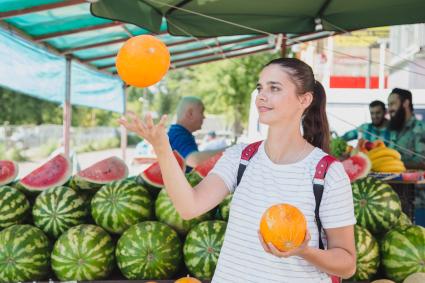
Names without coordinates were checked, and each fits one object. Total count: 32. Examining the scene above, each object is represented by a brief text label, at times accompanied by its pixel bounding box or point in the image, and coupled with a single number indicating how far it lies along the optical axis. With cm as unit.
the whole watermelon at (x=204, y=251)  305
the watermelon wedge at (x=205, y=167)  357
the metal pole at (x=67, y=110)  836
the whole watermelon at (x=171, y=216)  322
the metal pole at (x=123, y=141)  1373
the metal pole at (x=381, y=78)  1310
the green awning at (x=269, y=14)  455
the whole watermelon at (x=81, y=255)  306
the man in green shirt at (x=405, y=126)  631
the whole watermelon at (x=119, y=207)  324
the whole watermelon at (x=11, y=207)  332
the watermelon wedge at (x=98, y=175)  355
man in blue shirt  518
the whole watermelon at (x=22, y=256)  309
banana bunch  445
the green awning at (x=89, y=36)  543
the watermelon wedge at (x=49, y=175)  357
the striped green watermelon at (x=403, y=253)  304
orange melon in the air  186
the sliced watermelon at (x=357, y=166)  364
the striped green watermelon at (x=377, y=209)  329
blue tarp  591
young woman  191
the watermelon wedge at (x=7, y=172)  362
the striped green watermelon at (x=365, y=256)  306
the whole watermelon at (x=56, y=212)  330
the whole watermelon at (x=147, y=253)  305
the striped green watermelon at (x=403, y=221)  329
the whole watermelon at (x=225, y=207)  331
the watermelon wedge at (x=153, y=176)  346
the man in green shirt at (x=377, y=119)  716
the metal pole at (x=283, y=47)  745
